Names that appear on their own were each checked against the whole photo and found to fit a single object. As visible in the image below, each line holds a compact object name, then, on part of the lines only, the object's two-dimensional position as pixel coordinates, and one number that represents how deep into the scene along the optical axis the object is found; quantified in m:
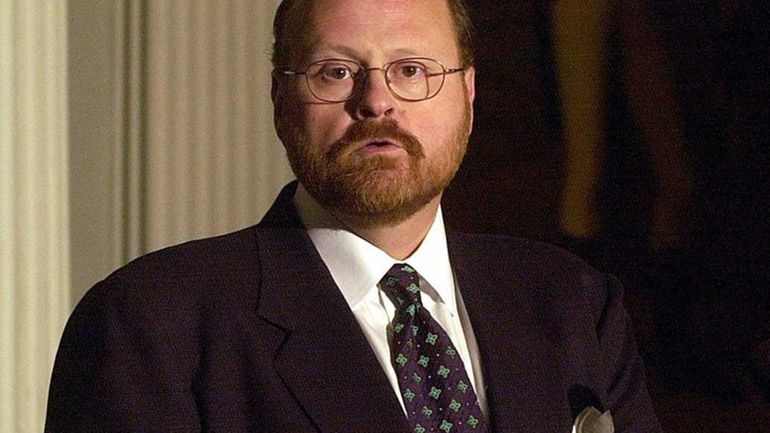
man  4.23
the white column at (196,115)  6.53
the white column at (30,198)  5.93
